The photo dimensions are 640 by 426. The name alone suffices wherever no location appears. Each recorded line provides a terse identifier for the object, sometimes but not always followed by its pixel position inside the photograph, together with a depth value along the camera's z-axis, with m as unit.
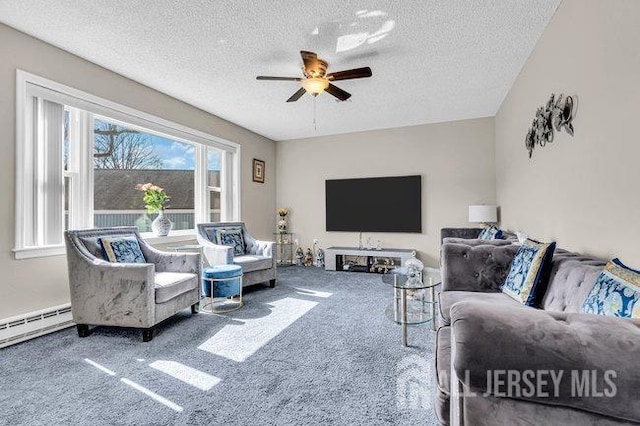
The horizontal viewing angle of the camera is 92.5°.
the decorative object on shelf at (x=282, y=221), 6.09
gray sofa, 0.71
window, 2.66
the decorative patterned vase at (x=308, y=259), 5.90
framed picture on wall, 5.65
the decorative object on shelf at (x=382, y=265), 5.19
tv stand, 5.07
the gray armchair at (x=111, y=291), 2.46
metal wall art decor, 2.12
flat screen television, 5.24
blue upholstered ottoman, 3.19
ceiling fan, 2.59
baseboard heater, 2.40
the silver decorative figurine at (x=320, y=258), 5.81
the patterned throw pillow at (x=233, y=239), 4.20
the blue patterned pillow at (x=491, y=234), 3.34
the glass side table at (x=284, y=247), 6.05
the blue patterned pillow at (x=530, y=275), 1.79
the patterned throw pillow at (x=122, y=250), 2.74
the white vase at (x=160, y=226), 3.86
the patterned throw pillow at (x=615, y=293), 1.04
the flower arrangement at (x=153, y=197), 3.71
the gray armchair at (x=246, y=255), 3.79
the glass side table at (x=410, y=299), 2.36
